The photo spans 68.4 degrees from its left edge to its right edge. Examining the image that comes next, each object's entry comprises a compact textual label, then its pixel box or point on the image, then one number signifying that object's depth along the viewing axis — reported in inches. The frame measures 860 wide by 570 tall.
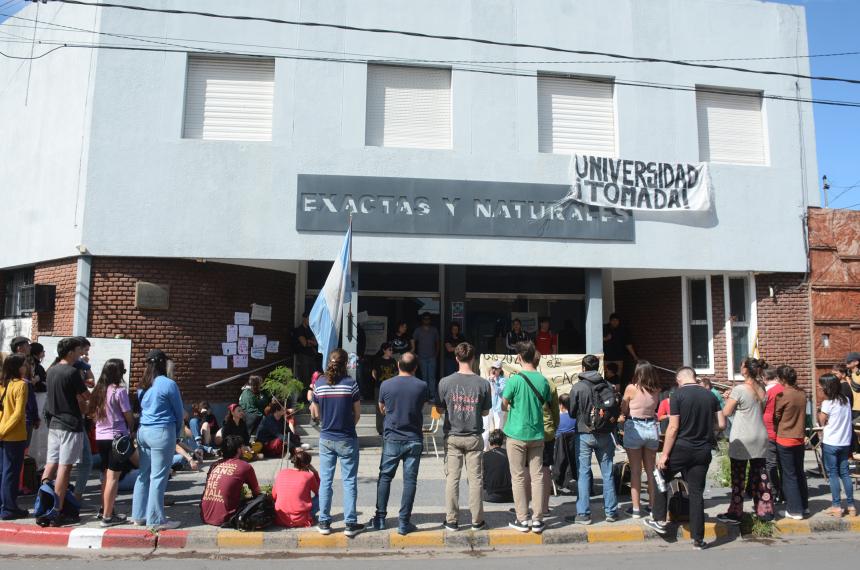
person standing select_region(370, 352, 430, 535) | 265.7
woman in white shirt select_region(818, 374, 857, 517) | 295.0
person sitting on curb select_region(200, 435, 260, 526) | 269.7
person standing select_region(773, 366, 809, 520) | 292.0
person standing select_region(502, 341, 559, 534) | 267.3
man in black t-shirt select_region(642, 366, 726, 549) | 258.2
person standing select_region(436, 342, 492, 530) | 266.7
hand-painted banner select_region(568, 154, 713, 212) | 483.8
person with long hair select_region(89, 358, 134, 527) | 268.8
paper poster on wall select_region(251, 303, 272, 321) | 499.5
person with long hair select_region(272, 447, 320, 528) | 273.0
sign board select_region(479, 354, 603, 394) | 474.9
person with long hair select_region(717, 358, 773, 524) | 279.7
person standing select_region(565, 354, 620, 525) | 282.0
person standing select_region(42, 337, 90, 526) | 268.1
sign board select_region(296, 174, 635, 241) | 458.3
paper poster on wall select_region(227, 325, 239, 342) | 482.9
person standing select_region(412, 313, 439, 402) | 523.5
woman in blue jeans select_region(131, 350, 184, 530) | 265.9
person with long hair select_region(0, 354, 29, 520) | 269.6
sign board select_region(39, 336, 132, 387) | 419.5
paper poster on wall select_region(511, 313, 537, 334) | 613.0
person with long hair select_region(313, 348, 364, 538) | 263.3
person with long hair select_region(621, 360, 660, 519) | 281.6
